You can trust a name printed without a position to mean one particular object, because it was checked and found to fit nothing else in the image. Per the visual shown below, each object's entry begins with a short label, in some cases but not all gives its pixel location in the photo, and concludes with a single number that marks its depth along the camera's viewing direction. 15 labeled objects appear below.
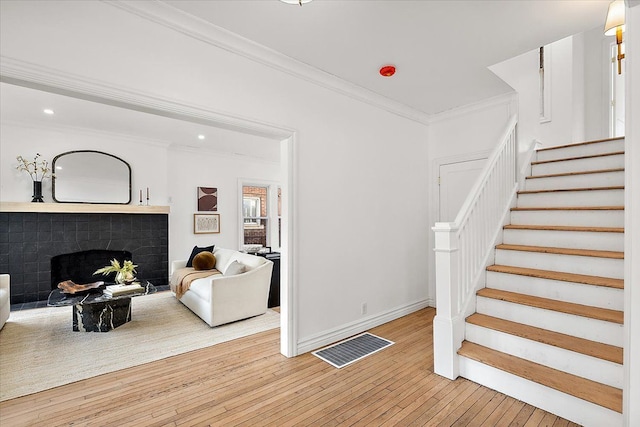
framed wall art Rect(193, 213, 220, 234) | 6.11
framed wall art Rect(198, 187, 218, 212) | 6.18
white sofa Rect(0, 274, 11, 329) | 3.34
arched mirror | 4.72
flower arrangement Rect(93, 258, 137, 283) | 3.57
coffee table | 3.19
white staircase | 1.87
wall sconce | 1.95
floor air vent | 2.64
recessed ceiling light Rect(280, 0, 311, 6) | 1.79
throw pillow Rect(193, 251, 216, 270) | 4.64
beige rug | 2.44
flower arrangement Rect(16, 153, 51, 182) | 4.43
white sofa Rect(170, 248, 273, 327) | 3.45
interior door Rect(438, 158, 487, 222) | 3.75
